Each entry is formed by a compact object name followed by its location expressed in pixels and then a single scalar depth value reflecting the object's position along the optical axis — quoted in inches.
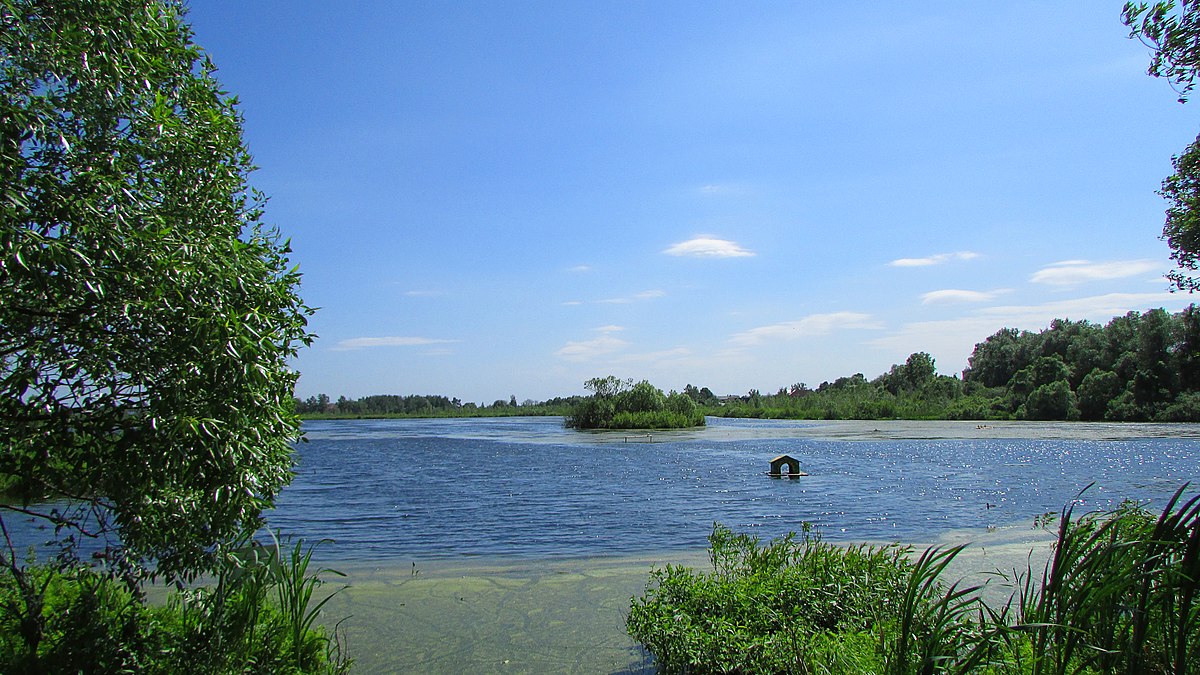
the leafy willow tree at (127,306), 165.8
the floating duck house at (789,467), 1032.8
